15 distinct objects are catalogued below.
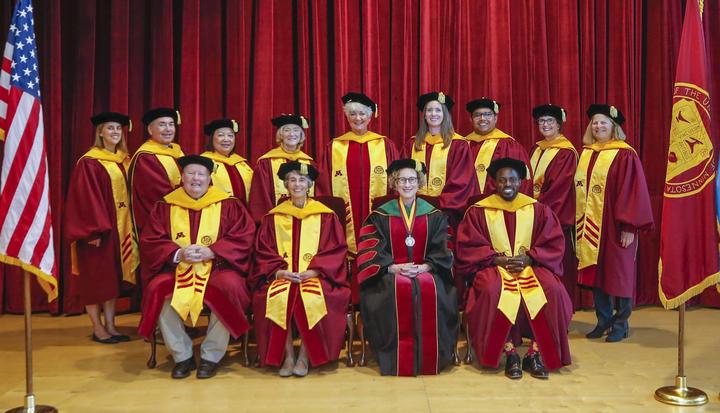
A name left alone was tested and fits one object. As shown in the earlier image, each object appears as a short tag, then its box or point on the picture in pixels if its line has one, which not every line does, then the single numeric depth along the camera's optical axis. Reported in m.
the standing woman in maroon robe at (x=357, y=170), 5.84
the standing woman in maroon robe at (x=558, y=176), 5.79
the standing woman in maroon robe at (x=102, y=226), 5.62
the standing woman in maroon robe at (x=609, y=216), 5.59
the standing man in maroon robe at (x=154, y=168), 5.68
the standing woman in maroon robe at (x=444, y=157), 5.63
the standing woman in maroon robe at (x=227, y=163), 5.83
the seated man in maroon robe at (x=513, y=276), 4.70
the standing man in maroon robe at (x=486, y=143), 5.91
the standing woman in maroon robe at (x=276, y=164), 5.75
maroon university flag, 4.21
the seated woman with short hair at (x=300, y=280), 4.77
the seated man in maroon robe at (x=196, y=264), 4.75
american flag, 3.99
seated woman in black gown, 4.74
